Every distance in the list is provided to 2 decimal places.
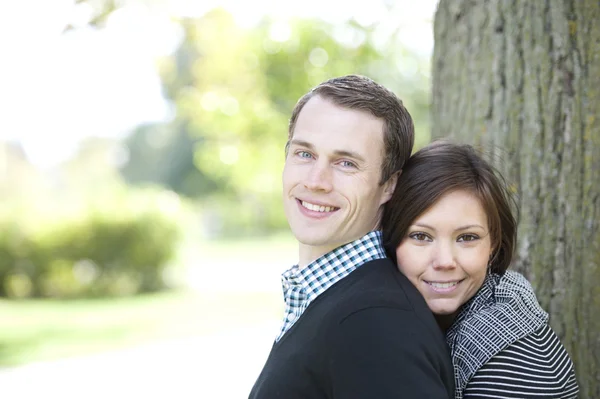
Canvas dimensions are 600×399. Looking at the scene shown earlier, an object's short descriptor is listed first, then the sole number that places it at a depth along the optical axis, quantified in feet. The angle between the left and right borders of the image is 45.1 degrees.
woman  6.87
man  5.75
